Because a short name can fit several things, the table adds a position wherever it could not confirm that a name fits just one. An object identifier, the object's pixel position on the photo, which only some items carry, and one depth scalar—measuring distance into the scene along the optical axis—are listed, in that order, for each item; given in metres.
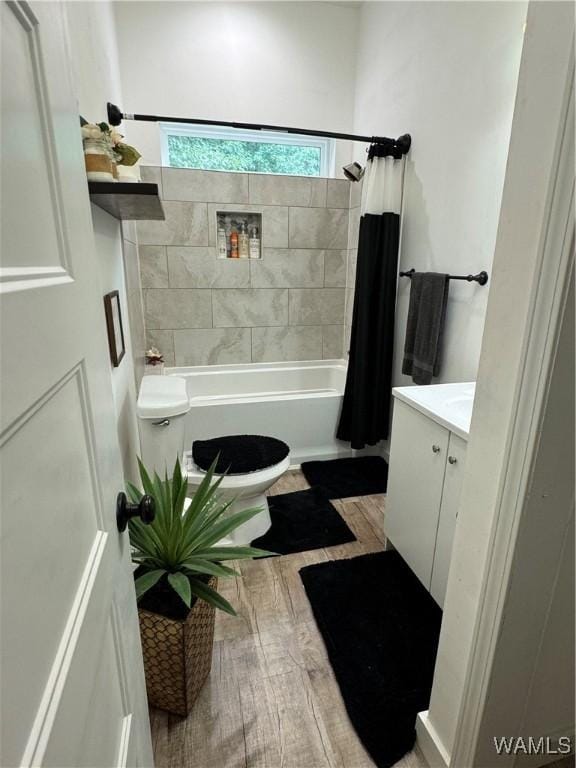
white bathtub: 2.62
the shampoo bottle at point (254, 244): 3.14
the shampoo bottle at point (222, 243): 3.08
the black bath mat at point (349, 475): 2.50
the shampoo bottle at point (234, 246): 3.11
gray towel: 2.09
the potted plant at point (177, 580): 1.12
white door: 0.36
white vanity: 1.41
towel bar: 1.85
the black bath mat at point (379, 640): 1.23
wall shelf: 1.12
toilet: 1.77
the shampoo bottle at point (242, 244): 3.13
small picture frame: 1.46
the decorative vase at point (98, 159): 1.08
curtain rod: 2.29
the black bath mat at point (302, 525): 2.01
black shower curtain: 2.44
